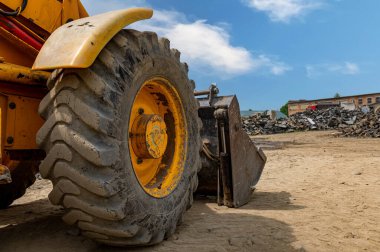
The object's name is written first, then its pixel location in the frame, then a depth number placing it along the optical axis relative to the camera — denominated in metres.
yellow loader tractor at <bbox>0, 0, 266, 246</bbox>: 2.12
